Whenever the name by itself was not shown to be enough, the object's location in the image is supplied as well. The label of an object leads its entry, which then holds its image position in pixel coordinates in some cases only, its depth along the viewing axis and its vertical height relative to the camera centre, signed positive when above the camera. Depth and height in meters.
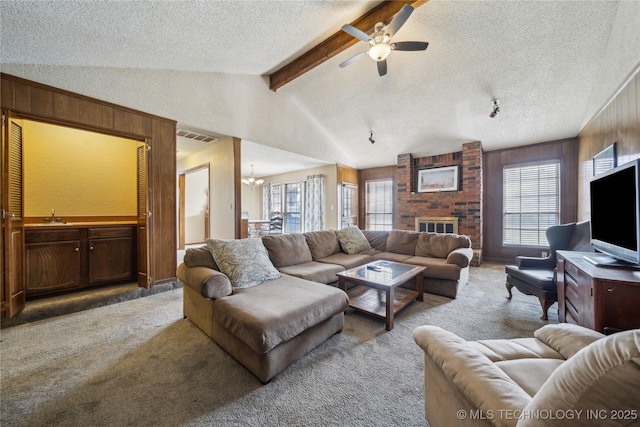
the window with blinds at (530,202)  4.59 +0.14
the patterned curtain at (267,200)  8.72 +0.34
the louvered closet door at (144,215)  3.18 -0.08
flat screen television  1.48 -0.05
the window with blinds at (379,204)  6.87 +0.13
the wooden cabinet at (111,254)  3.13 -0.63
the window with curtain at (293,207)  7.84 +0.07
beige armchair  0.48 -0.58
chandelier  7.43 +0.91
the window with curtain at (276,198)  8.46 +0.40
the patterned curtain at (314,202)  6.81 +0.21
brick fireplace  4.90 +0.30
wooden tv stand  1.30 -0.52
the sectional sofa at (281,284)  1.58 -0.71
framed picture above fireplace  5.33 +0.69
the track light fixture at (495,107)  3.66 +1.59
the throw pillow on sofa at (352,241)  3.88 -0.53
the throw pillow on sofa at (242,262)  2.21 -0.52
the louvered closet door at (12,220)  2.25 -0.10
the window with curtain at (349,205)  6.77 +0.12
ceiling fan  2.36 +1.80
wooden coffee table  2.24 -0.80
